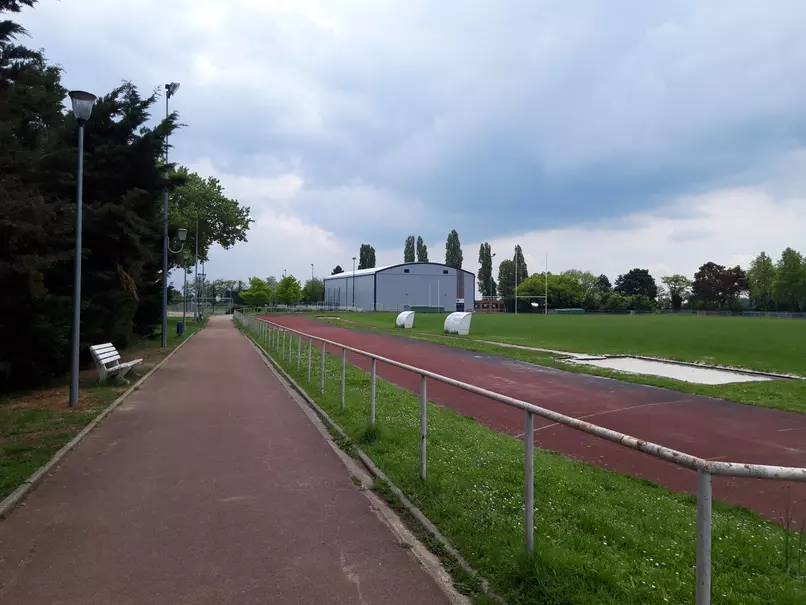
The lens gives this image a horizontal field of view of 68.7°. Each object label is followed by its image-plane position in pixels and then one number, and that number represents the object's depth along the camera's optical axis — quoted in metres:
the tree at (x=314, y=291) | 125.85
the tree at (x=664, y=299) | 121.06
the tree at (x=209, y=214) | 41.38
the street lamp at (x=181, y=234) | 26.14
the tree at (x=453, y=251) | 118.56
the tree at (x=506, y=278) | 125.43
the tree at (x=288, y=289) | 83.25
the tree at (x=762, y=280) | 102.62
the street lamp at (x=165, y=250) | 21.66
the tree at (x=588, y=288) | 112.62
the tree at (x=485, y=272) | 126.62
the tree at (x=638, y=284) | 128.75
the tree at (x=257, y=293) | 76.56
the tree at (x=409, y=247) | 127.69
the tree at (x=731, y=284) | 114.44
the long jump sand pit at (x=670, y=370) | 14.28
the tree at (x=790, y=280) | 92.62
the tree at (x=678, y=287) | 123.94
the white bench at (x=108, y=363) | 11.95
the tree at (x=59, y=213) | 9.59
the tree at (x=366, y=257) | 139.75
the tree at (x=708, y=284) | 115.81
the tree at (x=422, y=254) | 126.25
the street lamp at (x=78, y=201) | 9.95
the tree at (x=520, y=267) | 125.58
